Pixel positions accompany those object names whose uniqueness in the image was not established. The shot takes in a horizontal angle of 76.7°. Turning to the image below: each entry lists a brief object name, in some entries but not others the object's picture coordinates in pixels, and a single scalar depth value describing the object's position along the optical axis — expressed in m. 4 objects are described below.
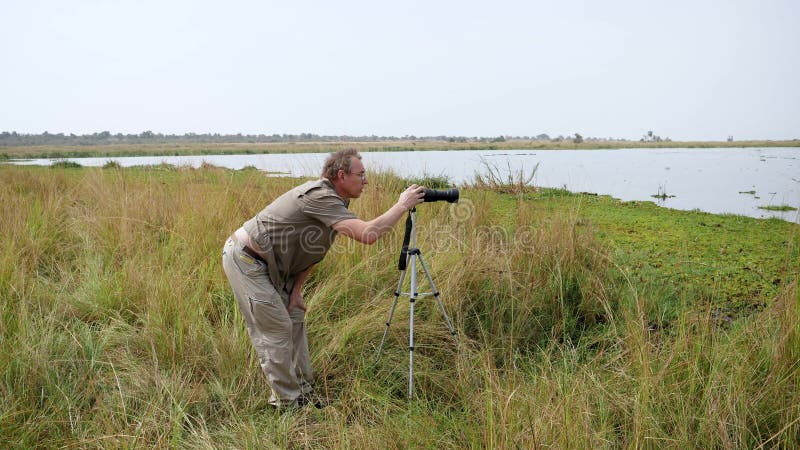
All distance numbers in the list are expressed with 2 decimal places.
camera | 2.97
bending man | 2.85
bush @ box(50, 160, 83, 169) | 16.62
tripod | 3.07
